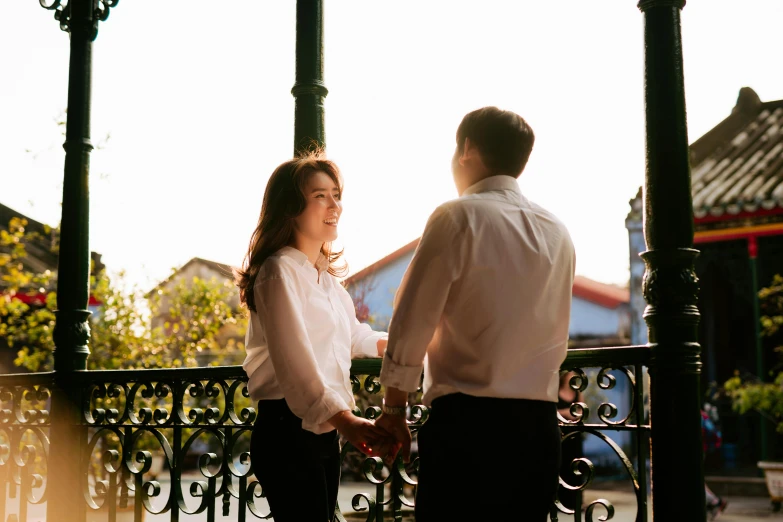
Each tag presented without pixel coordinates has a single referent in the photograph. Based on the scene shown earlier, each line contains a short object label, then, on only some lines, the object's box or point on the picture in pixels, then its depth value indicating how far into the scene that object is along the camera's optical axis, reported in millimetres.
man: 1945
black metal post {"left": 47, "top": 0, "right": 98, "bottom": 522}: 4340
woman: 2211
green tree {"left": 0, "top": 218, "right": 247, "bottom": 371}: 8359
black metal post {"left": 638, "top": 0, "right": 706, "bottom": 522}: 2600
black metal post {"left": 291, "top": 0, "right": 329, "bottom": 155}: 3711
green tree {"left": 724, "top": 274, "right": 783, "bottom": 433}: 9266
